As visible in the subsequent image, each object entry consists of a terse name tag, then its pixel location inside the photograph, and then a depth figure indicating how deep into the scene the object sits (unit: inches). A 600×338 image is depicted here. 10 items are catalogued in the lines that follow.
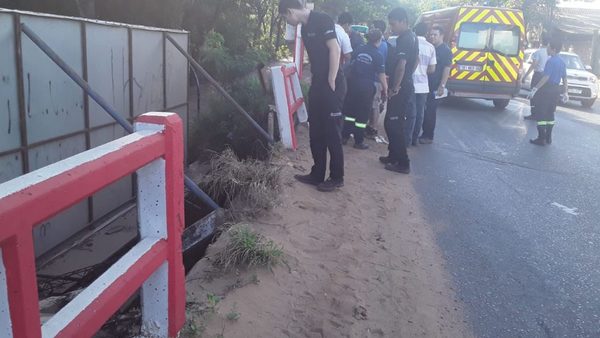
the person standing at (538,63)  413.7
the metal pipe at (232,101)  258.5
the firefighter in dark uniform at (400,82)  254.7
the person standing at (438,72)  329.4
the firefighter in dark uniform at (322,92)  196.7
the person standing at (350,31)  357.4
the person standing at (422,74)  299.0
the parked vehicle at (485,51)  518.6
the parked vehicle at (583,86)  630.5
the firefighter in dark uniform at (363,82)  287.6
